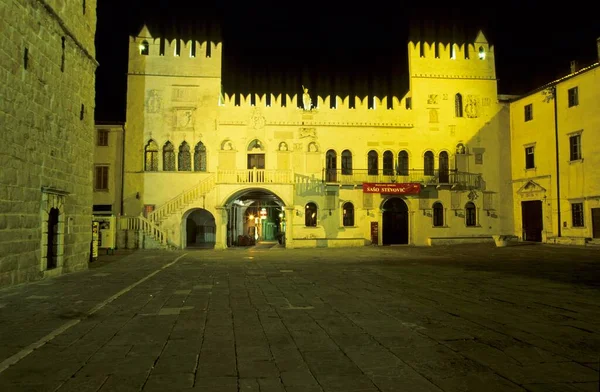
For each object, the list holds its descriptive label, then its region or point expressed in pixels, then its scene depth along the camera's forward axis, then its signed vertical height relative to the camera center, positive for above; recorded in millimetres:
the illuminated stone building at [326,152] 31234 +5040
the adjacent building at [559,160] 26953 +4127
